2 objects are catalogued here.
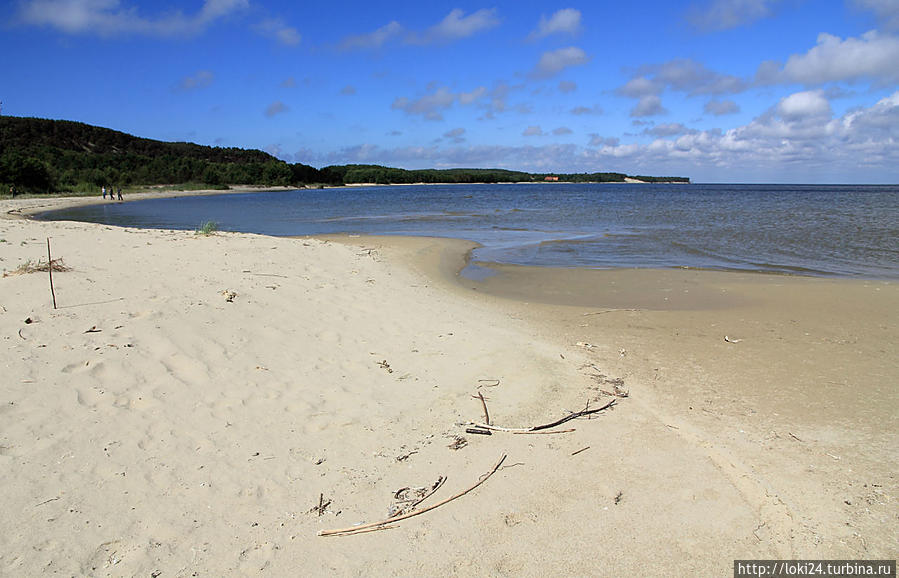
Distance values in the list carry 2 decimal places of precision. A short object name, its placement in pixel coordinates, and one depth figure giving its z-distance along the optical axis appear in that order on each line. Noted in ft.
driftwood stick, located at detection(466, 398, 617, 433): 13.17
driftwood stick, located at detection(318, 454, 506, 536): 9.19
